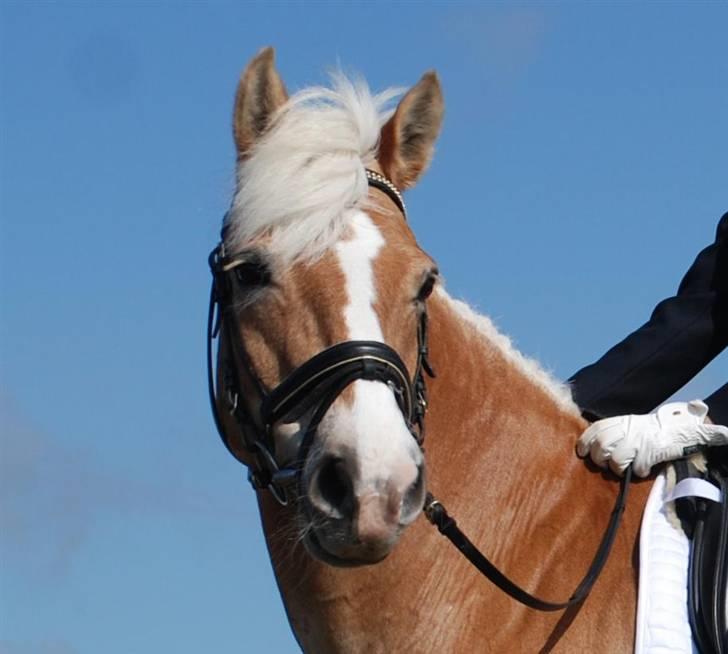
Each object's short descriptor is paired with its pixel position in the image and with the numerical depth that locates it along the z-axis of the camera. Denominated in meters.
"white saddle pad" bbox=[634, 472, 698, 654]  11.92
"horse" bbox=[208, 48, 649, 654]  11.20
